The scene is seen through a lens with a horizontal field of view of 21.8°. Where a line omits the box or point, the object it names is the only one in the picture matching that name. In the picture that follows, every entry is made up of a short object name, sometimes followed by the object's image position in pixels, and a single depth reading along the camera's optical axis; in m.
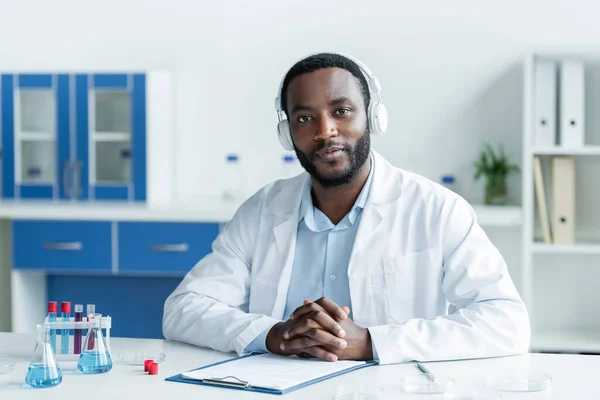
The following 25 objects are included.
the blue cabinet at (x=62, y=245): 4.45
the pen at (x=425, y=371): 2.73
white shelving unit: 4.29
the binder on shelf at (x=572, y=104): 4.30
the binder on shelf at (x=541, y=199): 4.32
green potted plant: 4.51
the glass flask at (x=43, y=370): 2.70
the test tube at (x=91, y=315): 2.78
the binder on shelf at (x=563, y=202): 4.34
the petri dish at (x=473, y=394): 2.62
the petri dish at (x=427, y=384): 2.66
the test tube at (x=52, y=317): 2.81
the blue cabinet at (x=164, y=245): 4.40
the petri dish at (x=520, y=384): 2.67
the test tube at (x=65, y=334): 2.83
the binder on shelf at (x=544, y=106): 4.31
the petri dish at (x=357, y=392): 2.62
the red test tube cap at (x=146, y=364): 2.78
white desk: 2.65
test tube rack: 2.81
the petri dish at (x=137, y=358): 2.84
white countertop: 4.30
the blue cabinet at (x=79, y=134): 4.61
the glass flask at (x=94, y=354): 2.77
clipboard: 2.65
